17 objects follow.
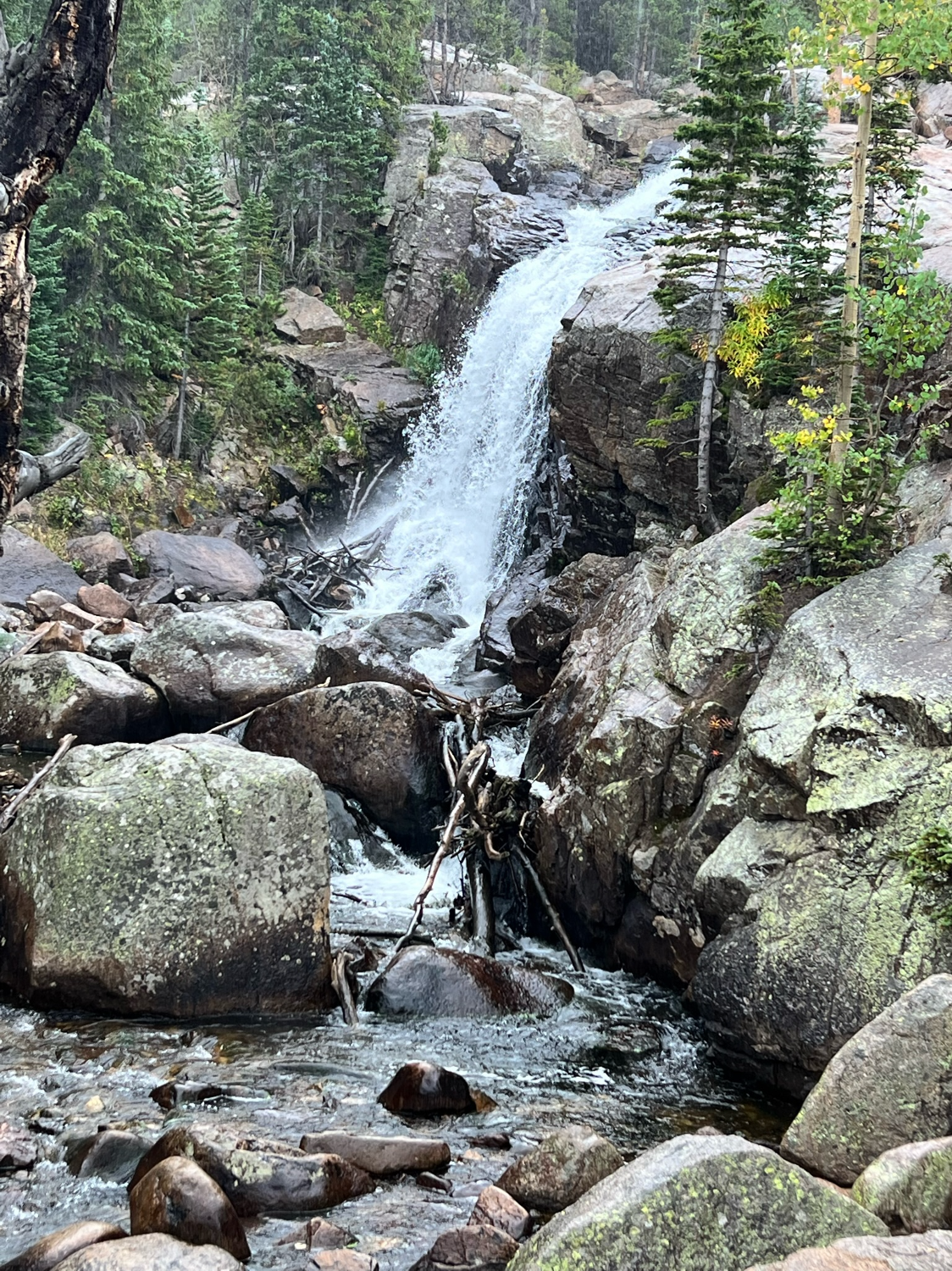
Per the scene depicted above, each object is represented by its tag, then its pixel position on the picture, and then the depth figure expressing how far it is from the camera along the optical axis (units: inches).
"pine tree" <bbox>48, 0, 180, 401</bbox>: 1093.8
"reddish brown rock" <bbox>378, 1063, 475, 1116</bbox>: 264.4
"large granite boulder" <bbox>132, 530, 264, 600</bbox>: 922.7
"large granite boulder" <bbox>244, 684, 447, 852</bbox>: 509.7
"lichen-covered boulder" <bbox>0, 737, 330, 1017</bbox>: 303.6
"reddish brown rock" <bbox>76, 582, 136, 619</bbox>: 818.2
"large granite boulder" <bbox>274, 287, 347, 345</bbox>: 1358.3
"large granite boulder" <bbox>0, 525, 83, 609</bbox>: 839.1
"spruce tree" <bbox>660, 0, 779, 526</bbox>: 633.6
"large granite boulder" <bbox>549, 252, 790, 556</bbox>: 682.2
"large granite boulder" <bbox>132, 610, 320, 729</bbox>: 624.7
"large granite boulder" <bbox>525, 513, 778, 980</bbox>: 374.6
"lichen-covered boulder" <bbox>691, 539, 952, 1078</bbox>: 277.4
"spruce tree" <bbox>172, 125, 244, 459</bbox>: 1190.3
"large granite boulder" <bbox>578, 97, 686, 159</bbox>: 1934.1
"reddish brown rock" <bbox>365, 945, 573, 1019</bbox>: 337.7
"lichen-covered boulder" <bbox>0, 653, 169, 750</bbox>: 588.7
